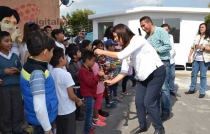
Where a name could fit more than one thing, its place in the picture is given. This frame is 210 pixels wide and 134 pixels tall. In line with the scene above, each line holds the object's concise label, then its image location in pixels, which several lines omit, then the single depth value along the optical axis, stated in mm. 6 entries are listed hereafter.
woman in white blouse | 3021
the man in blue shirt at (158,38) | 3777
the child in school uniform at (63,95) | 2404
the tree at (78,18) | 27319
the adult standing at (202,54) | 5352
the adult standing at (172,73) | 5445
